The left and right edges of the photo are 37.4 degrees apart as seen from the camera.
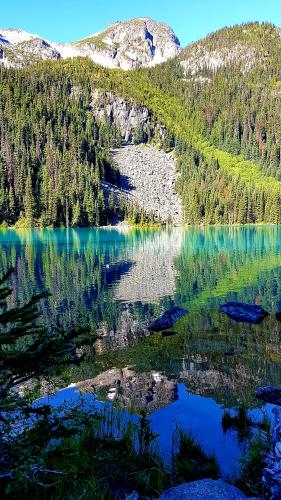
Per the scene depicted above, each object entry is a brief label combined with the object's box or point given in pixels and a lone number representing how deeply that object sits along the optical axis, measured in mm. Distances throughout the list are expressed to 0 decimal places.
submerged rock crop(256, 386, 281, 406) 14109
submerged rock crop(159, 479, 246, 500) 7900
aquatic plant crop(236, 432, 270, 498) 8750
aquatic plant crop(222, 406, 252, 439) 12429
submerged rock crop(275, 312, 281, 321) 27645
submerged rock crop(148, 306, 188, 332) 26311
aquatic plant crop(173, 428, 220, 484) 9820
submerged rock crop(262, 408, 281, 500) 7605
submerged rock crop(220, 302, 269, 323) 27312
